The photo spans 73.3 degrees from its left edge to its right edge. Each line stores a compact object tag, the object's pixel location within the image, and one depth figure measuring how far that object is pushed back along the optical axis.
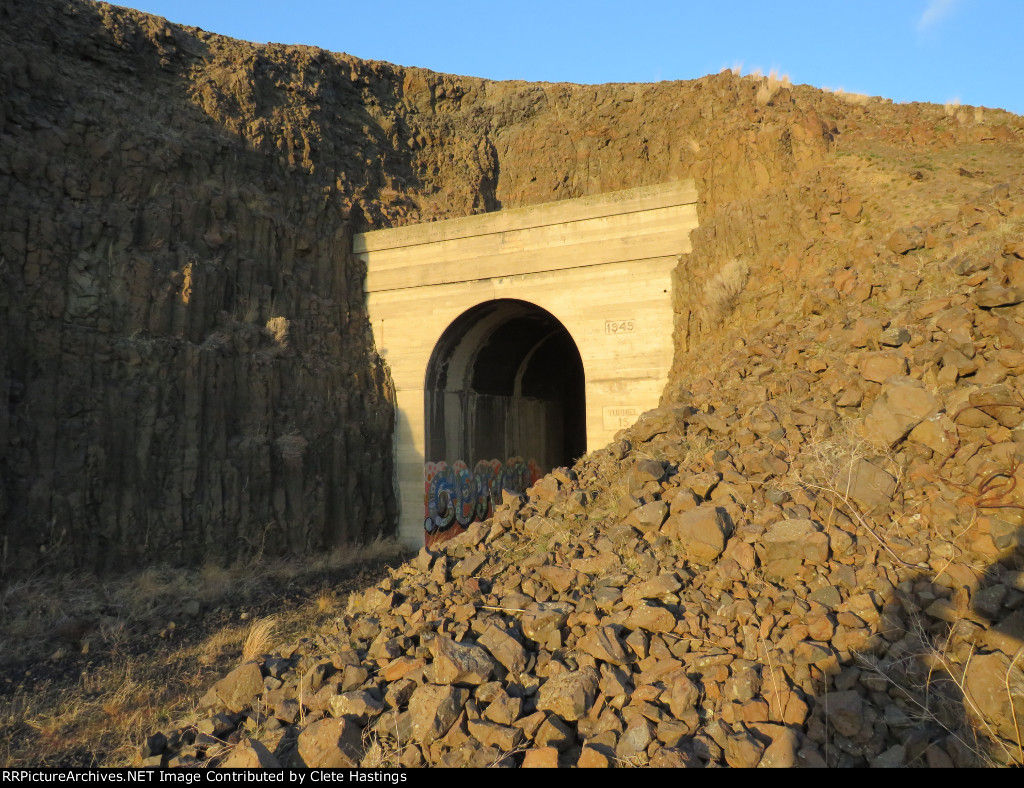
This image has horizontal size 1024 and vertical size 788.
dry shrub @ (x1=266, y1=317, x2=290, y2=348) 16.92
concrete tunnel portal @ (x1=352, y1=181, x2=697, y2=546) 15.42
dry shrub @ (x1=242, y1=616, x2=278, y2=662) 8.67
